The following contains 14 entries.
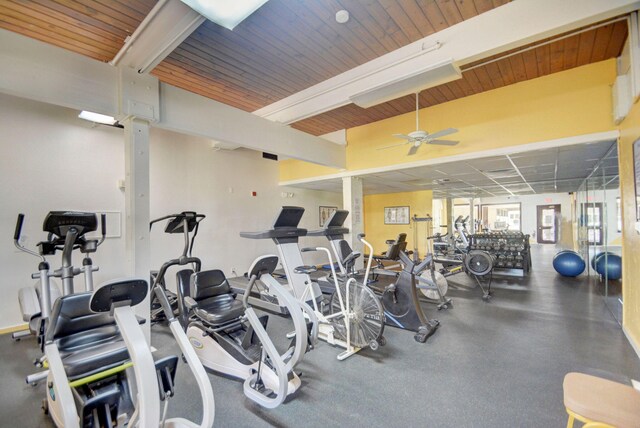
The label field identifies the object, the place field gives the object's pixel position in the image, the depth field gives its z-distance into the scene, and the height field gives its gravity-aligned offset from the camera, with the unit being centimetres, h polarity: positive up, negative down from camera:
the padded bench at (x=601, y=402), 123 -88
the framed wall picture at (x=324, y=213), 930 +1
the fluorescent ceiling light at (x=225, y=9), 223 +167
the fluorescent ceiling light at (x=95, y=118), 414 +145
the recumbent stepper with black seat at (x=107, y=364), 136 -94
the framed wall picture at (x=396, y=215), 1001 -7
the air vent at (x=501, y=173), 609 +90
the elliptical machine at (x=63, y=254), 256 -36
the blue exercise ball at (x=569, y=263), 668 -124
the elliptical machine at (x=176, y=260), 331 -52
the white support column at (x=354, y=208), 637 +12
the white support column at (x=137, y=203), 306 +13
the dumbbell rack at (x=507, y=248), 685 -88
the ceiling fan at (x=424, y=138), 416 +116
